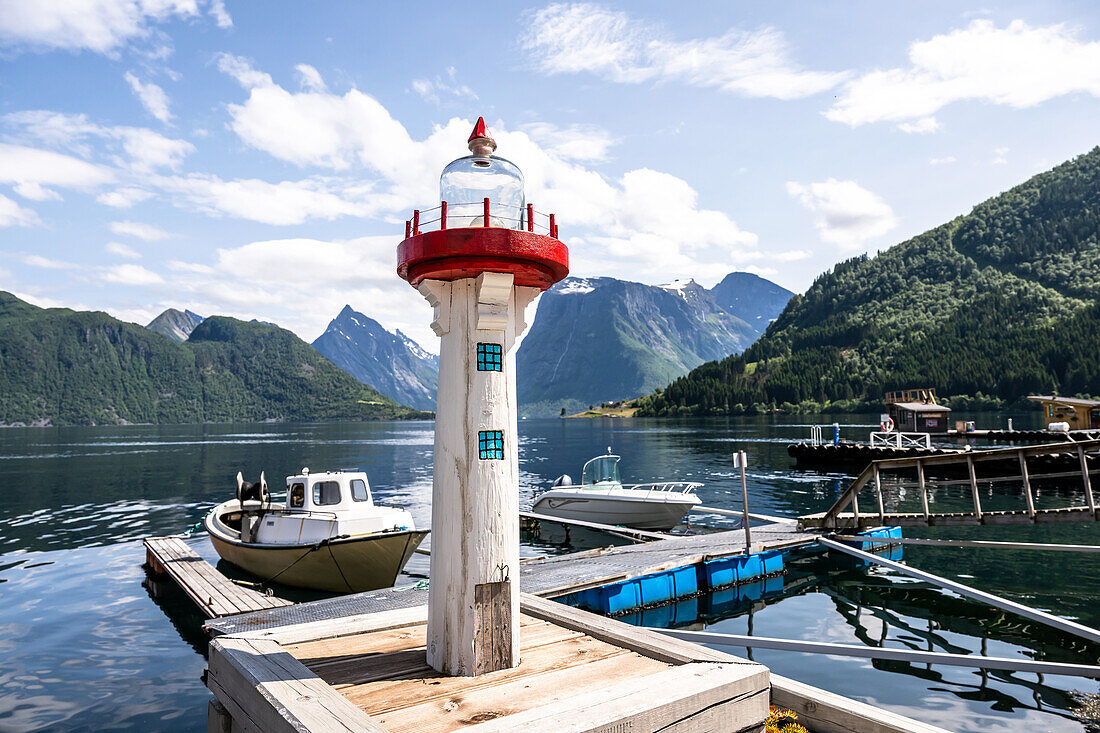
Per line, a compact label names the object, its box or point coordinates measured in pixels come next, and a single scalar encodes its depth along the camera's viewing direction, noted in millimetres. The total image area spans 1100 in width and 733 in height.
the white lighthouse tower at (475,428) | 6766
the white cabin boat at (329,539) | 19875
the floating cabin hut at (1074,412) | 61312
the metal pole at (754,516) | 25272
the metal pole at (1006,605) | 11805
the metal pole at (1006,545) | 15021
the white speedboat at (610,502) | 28750
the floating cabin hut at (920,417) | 67812
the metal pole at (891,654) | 9461
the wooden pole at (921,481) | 19197
